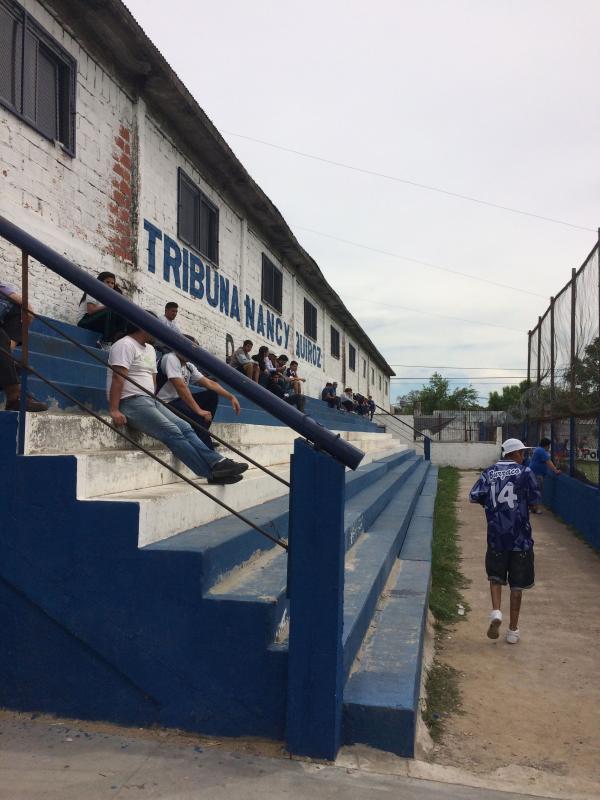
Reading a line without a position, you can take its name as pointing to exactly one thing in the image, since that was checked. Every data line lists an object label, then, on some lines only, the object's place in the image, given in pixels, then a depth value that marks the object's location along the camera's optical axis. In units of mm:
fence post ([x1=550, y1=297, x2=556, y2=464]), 14609
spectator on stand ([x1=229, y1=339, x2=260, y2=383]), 11016
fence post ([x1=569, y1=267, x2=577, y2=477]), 11245
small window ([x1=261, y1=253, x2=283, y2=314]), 15016
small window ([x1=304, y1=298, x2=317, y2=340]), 19812
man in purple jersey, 5578
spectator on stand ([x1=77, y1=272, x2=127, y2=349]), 6809
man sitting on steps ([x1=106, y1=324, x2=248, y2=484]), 4219
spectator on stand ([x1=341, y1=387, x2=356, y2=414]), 23125
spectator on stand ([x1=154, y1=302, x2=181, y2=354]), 7754
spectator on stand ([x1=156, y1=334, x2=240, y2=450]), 4961
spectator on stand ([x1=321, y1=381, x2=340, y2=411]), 20734
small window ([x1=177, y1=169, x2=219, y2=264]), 10242
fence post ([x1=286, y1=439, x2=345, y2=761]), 2963
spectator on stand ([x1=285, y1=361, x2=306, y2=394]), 14738
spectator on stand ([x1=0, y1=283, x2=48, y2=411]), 3881
